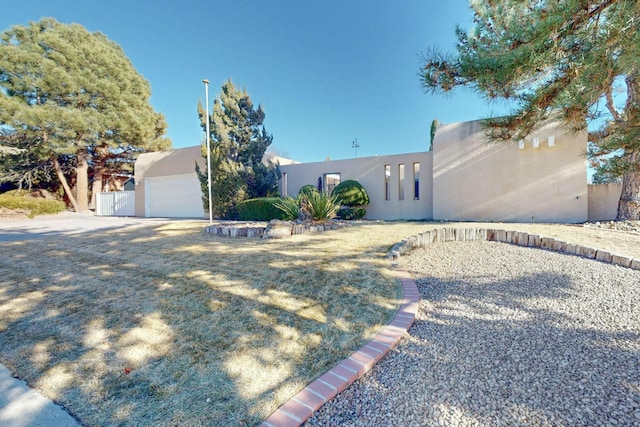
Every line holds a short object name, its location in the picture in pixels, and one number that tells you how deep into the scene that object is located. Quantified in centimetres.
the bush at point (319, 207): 709
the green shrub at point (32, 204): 1378
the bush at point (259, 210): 1022
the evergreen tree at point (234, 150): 1145
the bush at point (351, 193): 1115
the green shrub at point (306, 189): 1152
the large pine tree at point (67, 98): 1485
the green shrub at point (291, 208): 766
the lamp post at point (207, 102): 928
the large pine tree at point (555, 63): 266
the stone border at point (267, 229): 620
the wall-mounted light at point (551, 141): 891
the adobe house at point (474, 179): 887
